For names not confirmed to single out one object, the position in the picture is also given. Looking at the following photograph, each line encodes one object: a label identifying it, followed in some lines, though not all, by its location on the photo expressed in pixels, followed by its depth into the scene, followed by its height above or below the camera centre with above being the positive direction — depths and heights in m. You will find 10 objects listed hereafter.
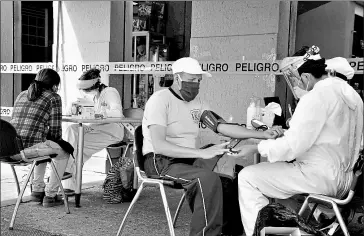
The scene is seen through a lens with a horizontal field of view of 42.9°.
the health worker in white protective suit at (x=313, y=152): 2.79 -0.44
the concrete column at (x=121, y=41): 7.00 +0.52
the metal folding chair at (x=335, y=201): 2.72 -0.71
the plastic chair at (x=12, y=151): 4.04 -0.72
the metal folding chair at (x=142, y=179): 3.19 -0.73
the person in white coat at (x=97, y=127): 5.37 -0.64
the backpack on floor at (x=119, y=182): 5.10 -1.19
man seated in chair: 3.02 -0.52
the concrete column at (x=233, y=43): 5.59 +0.44
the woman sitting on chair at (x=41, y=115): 4.48 -0.42
